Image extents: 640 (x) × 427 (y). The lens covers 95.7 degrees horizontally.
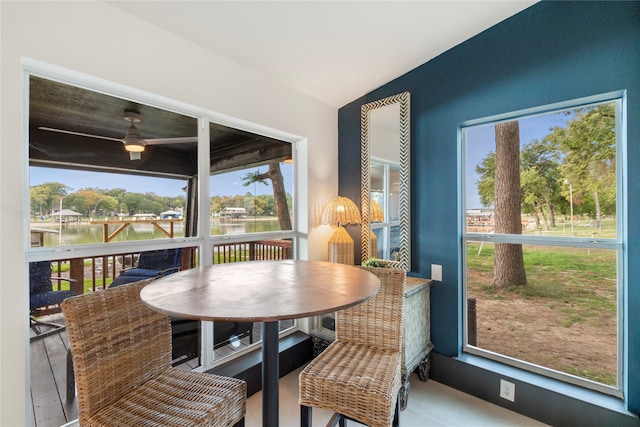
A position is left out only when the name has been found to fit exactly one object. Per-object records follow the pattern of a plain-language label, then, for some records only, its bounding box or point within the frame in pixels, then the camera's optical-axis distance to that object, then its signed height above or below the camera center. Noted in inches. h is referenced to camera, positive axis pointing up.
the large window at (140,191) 60.4 +6.4
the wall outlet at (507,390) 81.0 -49.6
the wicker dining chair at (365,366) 54.7 -32.5
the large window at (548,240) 74.9 -7.3
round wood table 39.4 -12.8
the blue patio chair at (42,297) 58.1 -16.9
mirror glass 103.5 +12.9
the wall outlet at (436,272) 98.0 -19.5
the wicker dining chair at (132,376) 46.6 -29.5
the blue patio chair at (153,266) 72.6 -13.4
